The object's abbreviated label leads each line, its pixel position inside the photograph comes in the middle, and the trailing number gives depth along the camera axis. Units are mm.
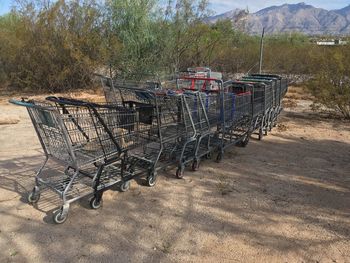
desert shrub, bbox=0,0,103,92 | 12133
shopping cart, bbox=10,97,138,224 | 3383
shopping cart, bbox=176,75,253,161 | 5105
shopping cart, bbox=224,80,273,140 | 6188
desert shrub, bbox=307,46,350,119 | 7859
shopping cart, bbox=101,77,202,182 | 4199
